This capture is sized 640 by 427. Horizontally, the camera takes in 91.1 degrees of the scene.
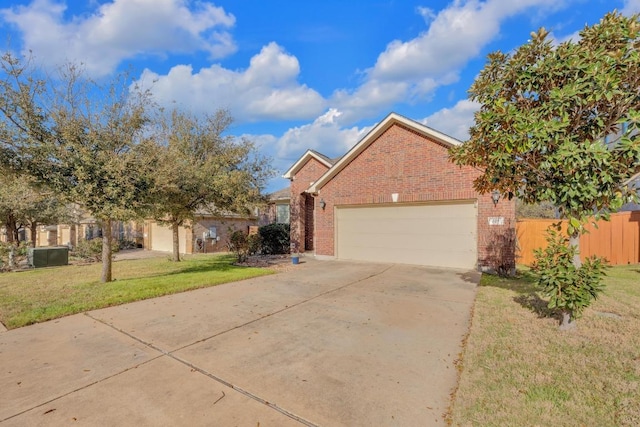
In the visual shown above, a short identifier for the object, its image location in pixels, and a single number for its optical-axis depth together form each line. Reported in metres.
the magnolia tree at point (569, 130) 4.20
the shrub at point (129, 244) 23.82
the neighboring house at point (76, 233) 24.34
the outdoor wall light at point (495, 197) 9.70
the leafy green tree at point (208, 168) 11.59
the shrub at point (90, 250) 14.61
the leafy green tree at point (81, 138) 7.29
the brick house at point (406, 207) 10.41
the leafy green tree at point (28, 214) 17.37
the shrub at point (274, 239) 17.72
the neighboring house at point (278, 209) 21.40
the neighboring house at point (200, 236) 20.11
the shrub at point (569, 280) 4.58
